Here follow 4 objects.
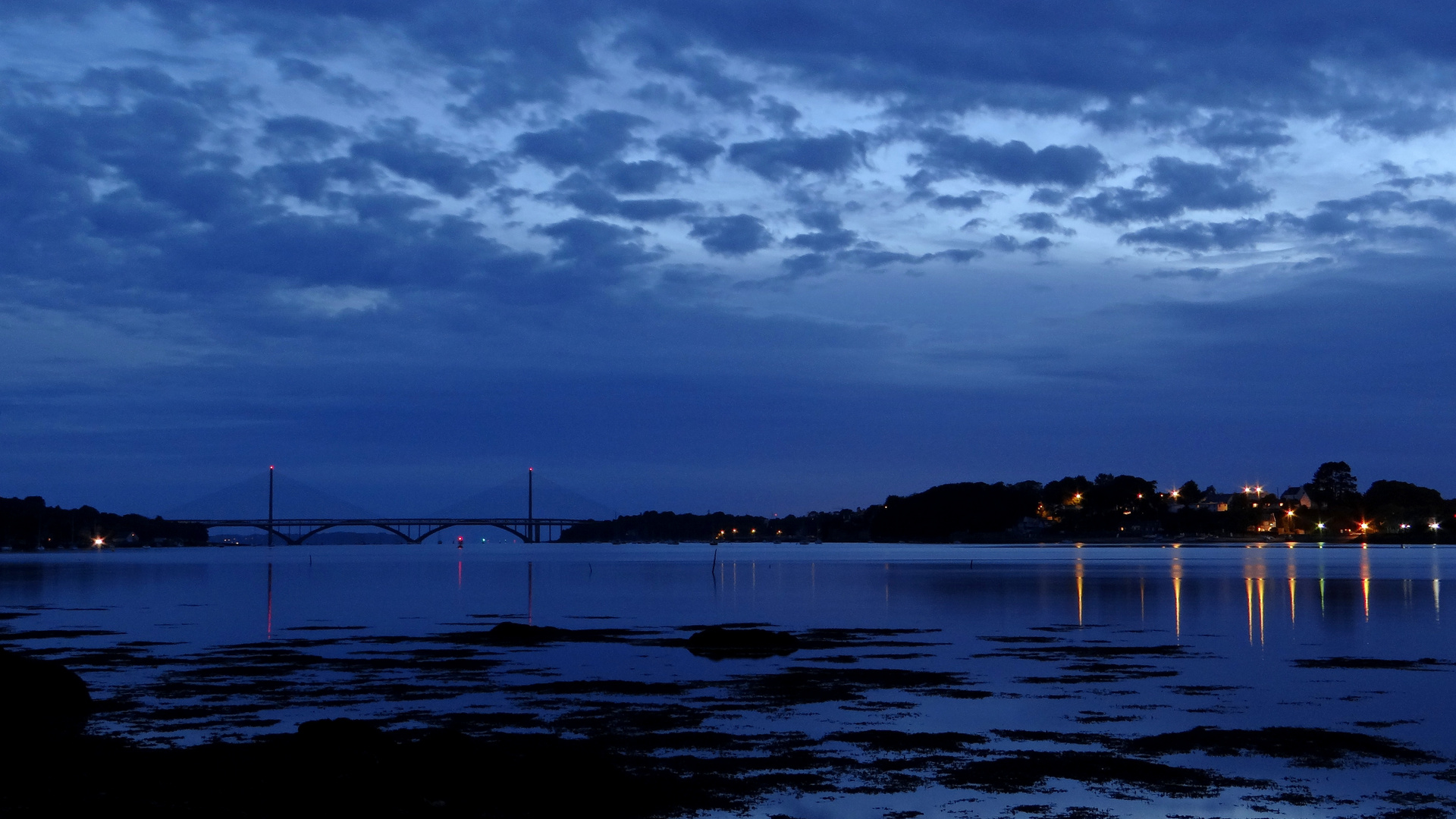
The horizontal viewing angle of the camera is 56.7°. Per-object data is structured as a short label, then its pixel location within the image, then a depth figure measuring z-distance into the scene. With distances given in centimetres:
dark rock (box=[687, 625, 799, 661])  3697
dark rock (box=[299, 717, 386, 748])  1767
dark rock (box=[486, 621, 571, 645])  4022
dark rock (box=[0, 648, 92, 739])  2384
